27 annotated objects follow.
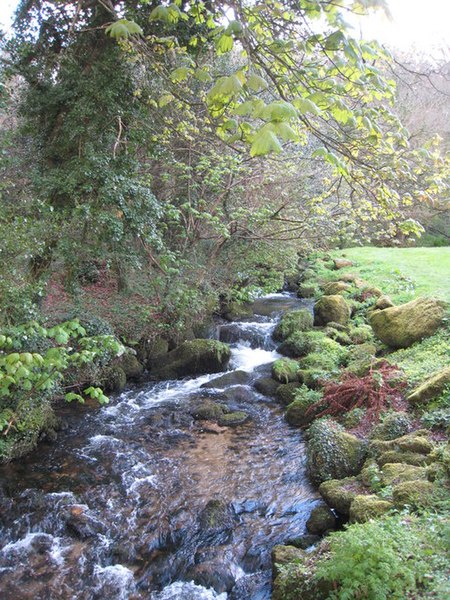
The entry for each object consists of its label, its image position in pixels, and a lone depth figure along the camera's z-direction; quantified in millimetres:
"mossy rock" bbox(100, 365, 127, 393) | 9680
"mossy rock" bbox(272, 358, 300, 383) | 10070
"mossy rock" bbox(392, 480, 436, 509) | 4480
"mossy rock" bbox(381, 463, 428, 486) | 5102
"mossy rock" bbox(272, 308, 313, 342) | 12719
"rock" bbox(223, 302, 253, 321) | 14836
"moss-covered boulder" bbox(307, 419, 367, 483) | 6184
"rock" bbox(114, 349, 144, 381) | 10406
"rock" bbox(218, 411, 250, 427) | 8453
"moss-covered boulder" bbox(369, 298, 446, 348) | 9289
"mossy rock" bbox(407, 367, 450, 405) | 6691
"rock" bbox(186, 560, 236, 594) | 4656
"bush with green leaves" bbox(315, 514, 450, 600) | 3137
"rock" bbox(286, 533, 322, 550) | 4986
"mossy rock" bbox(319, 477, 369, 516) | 5375
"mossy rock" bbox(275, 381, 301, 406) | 9250
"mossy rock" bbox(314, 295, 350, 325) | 12826
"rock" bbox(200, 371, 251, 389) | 10227
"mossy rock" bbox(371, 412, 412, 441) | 6457
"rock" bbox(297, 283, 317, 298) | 17656
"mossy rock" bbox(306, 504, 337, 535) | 5238
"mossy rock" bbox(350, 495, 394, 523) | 4633
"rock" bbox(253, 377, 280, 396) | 9844
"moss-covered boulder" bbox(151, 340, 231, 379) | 10883
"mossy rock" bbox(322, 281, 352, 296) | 15606
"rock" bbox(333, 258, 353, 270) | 20531
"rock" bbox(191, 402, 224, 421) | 8680
